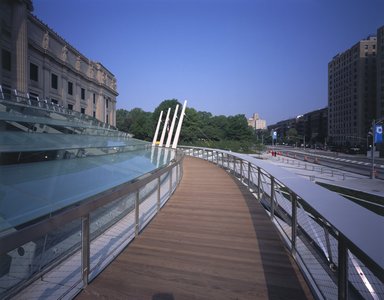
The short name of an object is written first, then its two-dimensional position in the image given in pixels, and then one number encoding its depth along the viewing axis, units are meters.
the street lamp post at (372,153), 29.86
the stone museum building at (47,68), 29.25
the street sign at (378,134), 31.63
